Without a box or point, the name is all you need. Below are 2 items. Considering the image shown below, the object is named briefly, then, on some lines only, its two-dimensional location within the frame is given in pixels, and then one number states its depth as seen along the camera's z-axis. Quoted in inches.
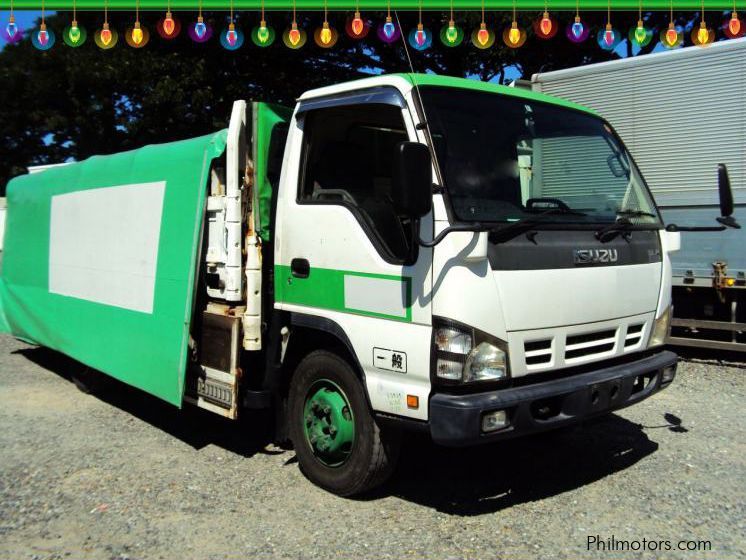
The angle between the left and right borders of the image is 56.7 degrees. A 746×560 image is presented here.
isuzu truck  142.4
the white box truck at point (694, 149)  299.9
